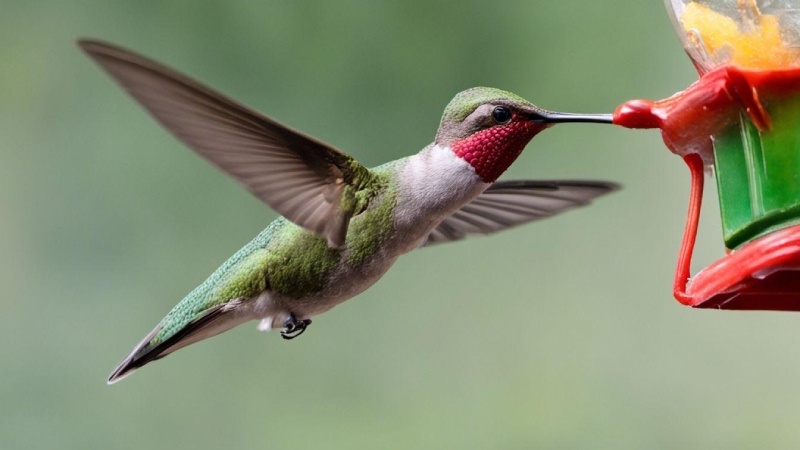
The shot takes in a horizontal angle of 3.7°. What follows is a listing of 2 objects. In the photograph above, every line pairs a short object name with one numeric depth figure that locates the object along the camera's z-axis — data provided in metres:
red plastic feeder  1.82
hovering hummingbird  1.83
